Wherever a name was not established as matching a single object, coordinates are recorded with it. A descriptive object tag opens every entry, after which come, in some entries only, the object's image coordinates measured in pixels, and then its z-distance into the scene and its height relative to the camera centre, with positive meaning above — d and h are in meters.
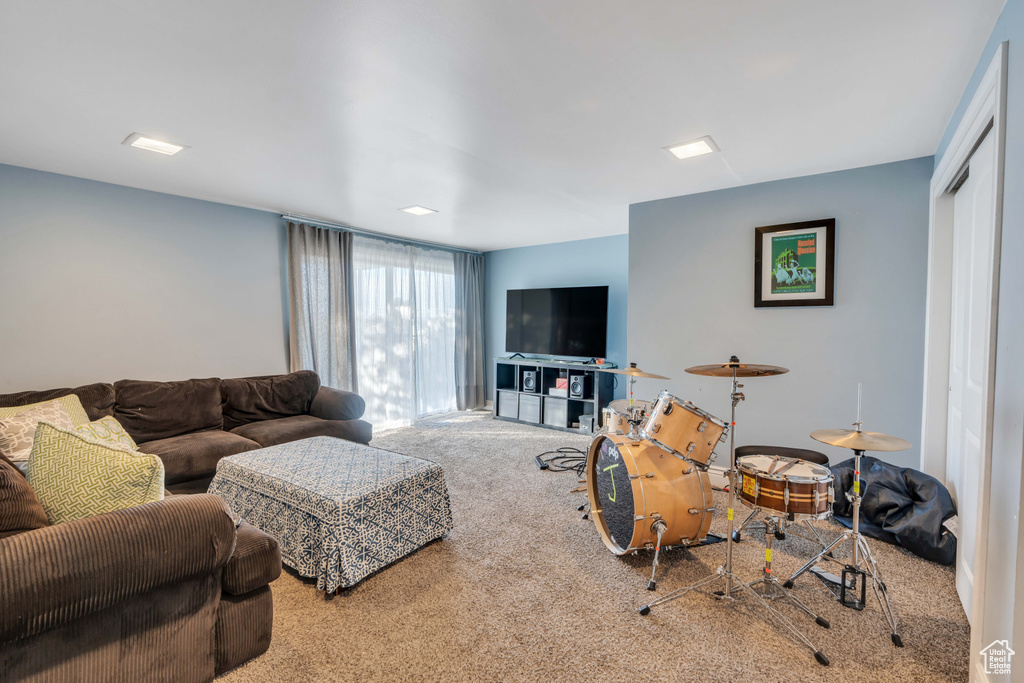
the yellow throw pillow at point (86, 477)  1.35 -0.47
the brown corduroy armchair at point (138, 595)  1.11 -0.80
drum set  1.85 -0.79
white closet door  1.95 -0.12
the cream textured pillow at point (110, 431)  2.17 -0.55
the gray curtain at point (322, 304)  4.32 +0.21
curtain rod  4.30 +1.04
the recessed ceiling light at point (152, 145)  2.49 +1.06
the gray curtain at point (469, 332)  6.29 -0.12
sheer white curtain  5.11 -0.07
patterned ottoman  2.06 -0.92
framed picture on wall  3.08 +0.41
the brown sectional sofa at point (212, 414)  2.96 -0.73
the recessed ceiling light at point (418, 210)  4.08 +1.08
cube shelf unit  5.12 -0.91
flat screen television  5.28 +0.02
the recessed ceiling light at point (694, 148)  2.57 +1.05
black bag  2.32 -1.06
